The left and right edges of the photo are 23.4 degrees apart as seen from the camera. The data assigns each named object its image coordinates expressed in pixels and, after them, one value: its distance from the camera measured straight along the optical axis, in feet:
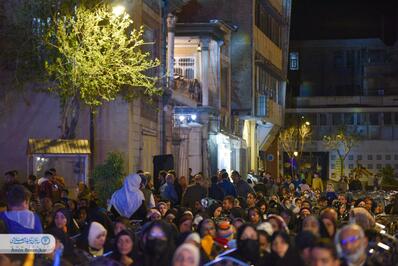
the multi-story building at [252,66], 162.91
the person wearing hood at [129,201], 56.70
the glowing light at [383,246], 41.07
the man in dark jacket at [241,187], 82.02
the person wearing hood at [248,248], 33.19
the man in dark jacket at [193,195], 67.05
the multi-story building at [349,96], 263.29
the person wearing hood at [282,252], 31.37
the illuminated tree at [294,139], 239.09
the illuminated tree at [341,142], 253.65
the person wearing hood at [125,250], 32.60
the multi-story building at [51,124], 87.51
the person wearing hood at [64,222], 40.93
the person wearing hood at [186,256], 28.68
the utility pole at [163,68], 103.40
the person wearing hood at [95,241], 37.73
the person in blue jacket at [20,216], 35.70
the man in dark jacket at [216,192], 78.51
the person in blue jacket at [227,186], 79.61
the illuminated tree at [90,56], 75.56
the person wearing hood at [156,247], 32.94
